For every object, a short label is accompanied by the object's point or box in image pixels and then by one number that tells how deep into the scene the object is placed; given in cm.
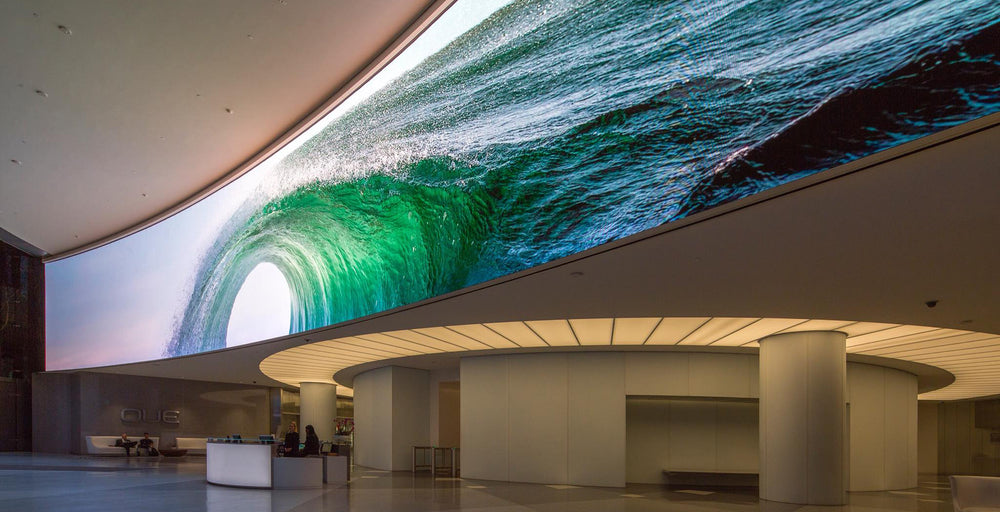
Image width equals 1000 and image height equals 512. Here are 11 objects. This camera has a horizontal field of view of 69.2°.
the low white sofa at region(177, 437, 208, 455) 2925
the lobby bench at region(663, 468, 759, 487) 1708
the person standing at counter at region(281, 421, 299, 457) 1510
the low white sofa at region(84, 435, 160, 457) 2758
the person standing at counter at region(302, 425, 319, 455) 1549
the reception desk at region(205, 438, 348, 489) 1466
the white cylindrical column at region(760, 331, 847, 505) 1292
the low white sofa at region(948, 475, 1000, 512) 1052
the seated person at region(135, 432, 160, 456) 2811
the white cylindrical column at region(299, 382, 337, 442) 2780
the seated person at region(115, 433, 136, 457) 2755
